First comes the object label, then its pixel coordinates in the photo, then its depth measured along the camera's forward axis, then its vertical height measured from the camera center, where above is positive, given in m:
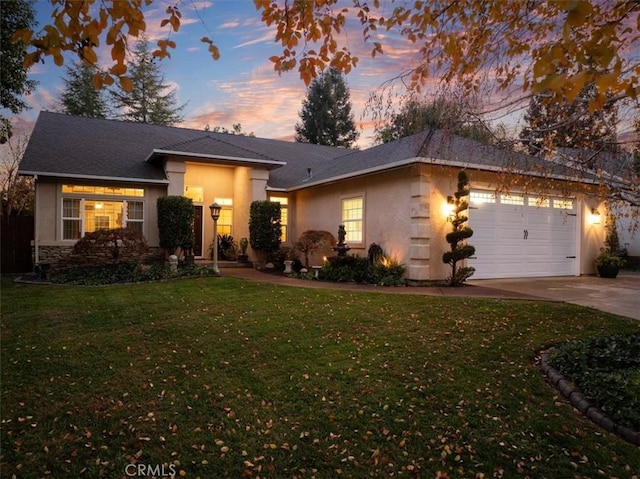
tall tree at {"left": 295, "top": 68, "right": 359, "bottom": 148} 33.22 +10.00
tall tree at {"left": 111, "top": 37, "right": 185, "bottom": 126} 28.56 +9.60
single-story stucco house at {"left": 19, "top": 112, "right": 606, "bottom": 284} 9.73 +1.23
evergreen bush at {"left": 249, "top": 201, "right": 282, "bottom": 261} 13.52 +0.36
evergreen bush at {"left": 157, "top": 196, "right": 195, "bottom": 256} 12.43 +0.44
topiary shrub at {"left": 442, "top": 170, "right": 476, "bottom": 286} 9.34 +0.03
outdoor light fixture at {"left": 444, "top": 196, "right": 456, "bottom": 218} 9.77 +0.77
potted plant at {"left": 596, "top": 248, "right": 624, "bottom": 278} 11.52 -0.66
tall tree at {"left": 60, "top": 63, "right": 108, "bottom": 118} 25.83 +9.01
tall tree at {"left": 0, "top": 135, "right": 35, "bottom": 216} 18.70 +2.44
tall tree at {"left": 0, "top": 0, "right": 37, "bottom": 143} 9.03 +4.05
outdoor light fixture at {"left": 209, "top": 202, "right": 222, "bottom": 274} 11.01 +0.58
